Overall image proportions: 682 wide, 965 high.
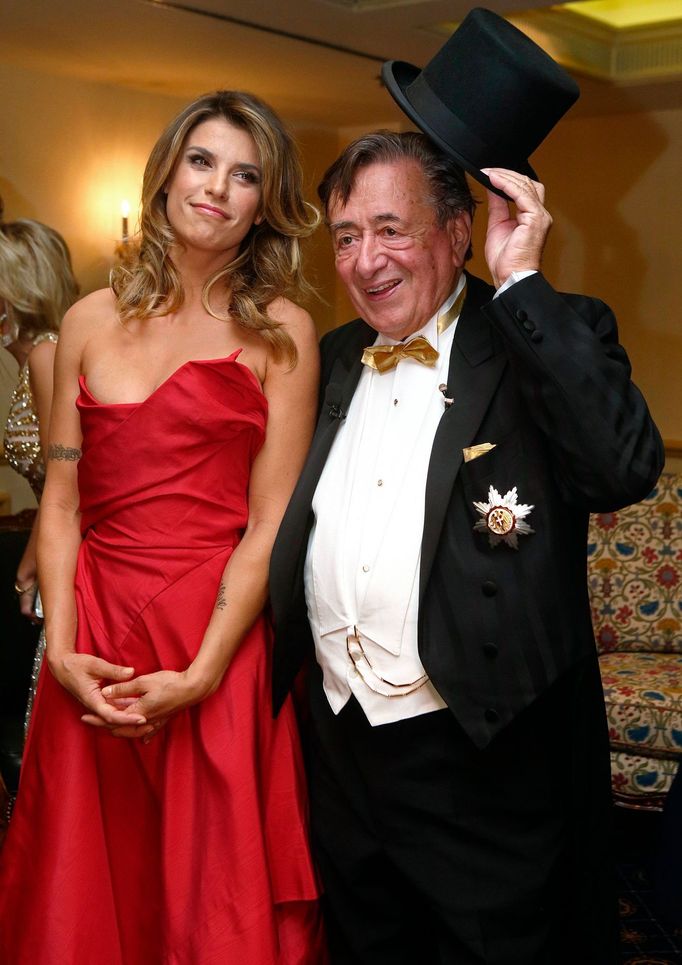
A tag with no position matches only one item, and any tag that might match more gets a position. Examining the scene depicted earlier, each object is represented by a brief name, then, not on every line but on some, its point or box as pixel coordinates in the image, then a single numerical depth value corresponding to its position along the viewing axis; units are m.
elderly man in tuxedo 1.78
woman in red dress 1.96
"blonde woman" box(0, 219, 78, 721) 2.98
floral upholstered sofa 4.21
